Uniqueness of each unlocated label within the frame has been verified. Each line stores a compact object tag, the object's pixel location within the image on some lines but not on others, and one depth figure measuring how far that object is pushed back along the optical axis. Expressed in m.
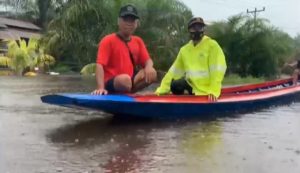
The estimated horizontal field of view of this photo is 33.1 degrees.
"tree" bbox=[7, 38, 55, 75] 27.38
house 38.97
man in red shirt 5.82
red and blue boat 5.21
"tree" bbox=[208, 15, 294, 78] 24.77
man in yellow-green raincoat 6.49
